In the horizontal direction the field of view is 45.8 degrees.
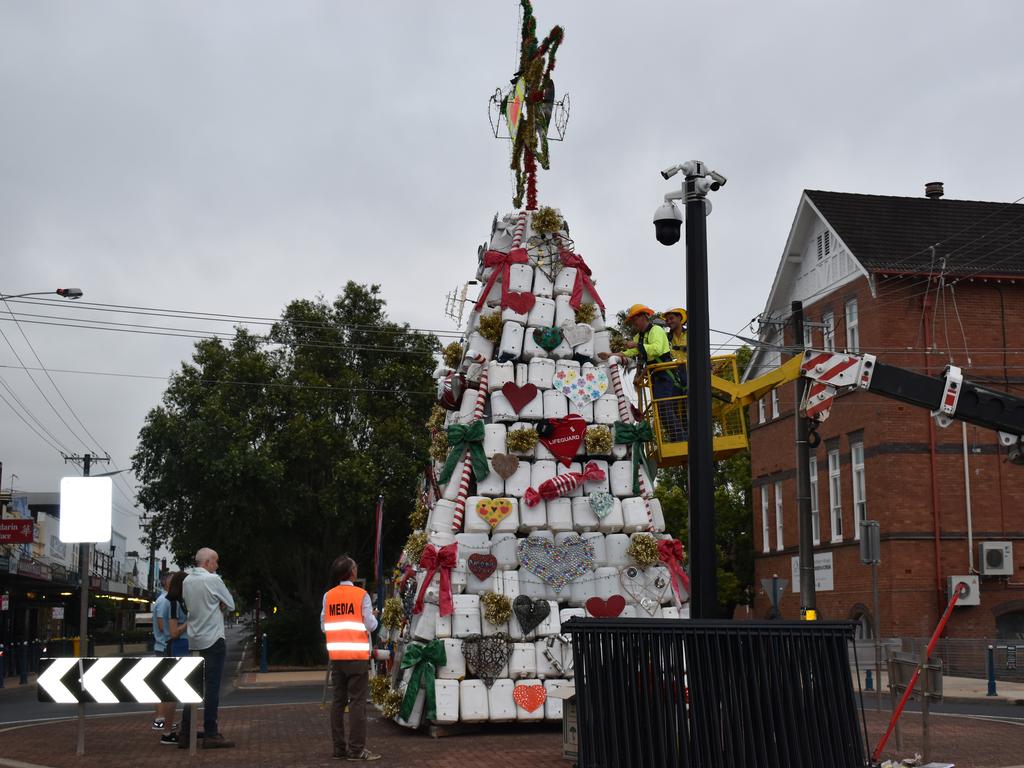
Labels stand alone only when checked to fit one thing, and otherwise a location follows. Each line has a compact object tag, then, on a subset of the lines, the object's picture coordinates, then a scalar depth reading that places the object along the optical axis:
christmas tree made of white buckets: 12.87
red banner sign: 29.80
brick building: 30.52
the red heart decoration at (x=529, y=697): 12.81
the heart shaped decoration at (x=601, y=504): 13.55
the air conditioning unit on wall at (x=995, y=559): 30.02
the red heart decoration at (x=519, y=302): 14.16
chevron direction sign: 10.29
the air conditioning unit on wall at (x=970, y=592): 29.75
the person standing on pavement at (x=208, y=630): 11.58
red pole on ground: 10.11
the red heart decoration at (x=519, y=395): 13.75
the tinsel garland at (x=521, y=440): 13.50
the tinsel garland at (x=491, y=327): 14.06
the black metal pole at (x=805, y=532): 20.03
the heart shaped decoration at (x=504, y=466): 13.47
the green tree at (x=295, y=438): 32.53
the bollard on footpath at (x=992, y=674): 22.94
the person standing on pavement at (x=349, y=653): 10.42
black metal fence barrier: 7.80
